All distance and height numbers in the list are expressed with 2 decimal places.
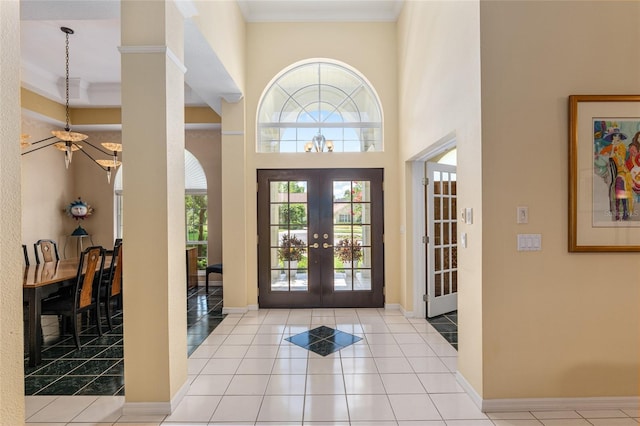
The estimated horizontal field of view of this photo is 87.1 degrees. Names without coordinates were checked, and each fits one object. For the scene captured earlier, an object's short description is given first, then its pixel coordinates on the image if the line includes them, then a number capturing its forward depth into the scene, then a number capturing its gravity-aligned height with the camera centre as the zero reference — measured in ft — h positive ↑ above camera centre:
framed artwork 7.83 +1.09
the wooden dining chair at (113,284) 13.39 -2.84
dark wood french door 16.05 -1.29
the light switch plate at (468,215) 8.40 -0.08
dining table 10.28 -2.41
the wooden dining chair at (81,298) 11.53 -2.96
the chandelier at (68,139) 12.84 +3.02
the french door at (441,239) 14.69 -1.19
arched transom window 16.46 +4.95
